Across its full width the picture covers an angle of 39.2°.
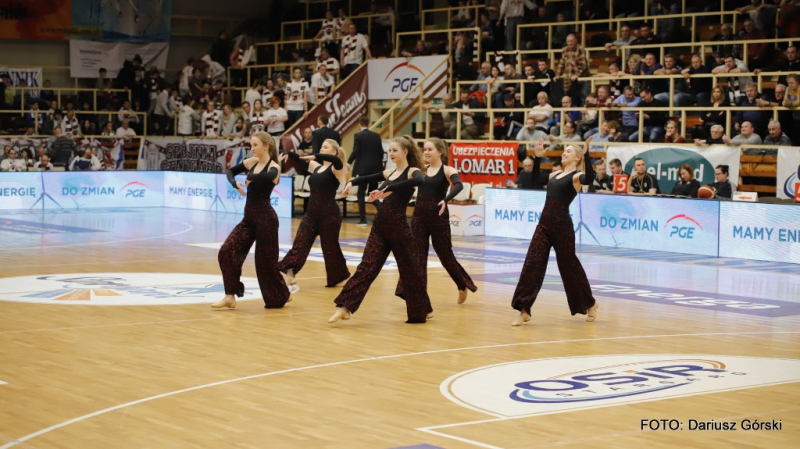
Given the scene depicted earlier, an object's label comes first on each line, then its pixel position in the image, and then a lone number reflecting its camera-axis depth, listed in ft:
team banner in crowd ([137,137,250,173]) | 107.04
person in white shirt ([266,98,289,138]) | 102.27
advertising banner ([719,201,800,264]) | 59.72
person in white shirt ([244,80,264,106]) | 109.29
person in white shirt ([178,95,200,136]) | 115.85
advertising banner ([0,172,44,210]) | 89.56
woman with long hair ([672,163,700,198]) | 66.03
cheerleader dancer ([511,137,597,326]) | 40.22
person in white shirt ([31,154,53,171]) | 97.81
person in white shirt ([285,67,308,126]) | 104.06
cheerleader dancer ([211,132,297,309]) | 42.57
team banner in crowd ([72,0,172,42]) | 123.24
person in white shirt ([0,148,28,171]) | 96.22
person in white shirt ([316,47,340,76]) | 106.73
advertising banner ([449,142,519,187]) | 80.48
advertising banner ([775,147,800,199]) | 66.03
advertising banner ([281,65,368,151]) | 104.53
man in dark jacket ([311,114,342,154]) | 76.95
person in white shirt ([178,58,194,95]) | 122.01
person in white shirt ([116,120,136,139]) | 118.01
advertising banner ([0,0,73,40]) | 118.73
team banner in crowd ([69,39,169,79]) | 123.34
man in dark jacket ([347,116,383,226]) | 74.95
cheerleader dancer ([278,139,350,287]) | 48.85
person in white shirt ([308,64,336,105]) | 104.58
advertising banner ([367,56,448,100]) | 98.99
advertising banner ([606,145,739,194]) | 68.80
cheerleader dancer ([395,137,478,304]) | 44.50
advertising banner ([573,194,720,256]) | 63.72
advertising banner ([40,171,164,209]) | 92.94
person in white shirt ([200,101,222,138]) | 111.65
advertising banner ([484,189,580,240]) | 71.82
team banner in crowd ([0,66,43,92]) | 118.32
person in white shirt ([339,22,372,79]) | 106.42
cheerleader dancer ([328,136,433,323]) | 39.50
